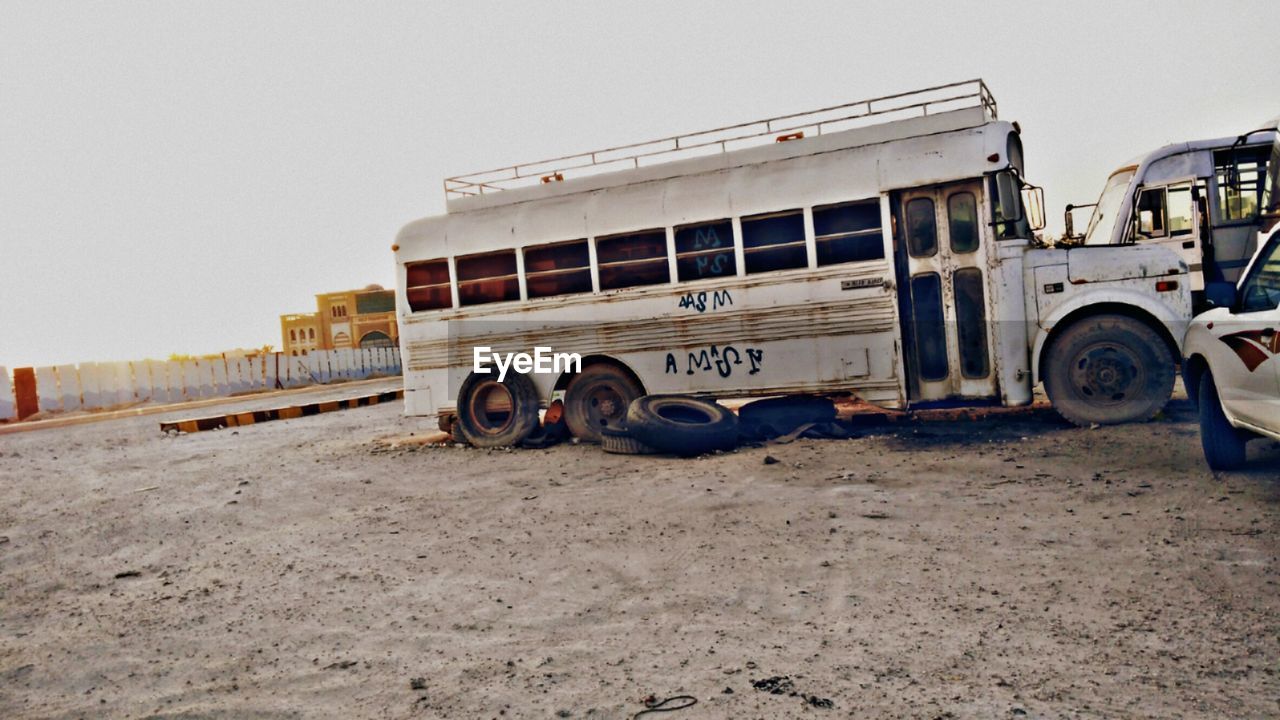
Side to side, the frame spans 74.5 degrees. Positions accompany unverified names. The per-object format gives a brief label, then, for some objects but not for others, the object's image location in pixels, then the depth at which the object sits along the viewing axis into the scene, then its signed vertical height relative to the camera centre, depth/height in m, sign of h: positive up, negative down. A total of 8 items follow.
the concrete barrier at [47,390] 22.61 -0.03
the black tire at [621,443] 9.72 -1.28
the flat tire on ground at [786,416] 9.99 -1.17
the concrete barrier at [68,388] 23.23 -0.05
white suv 5.11 -0.56
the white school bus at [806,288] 8.84 +0.32
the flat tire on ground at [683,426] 9.31 -1.10
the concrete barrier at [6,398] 21.34 -0.15
